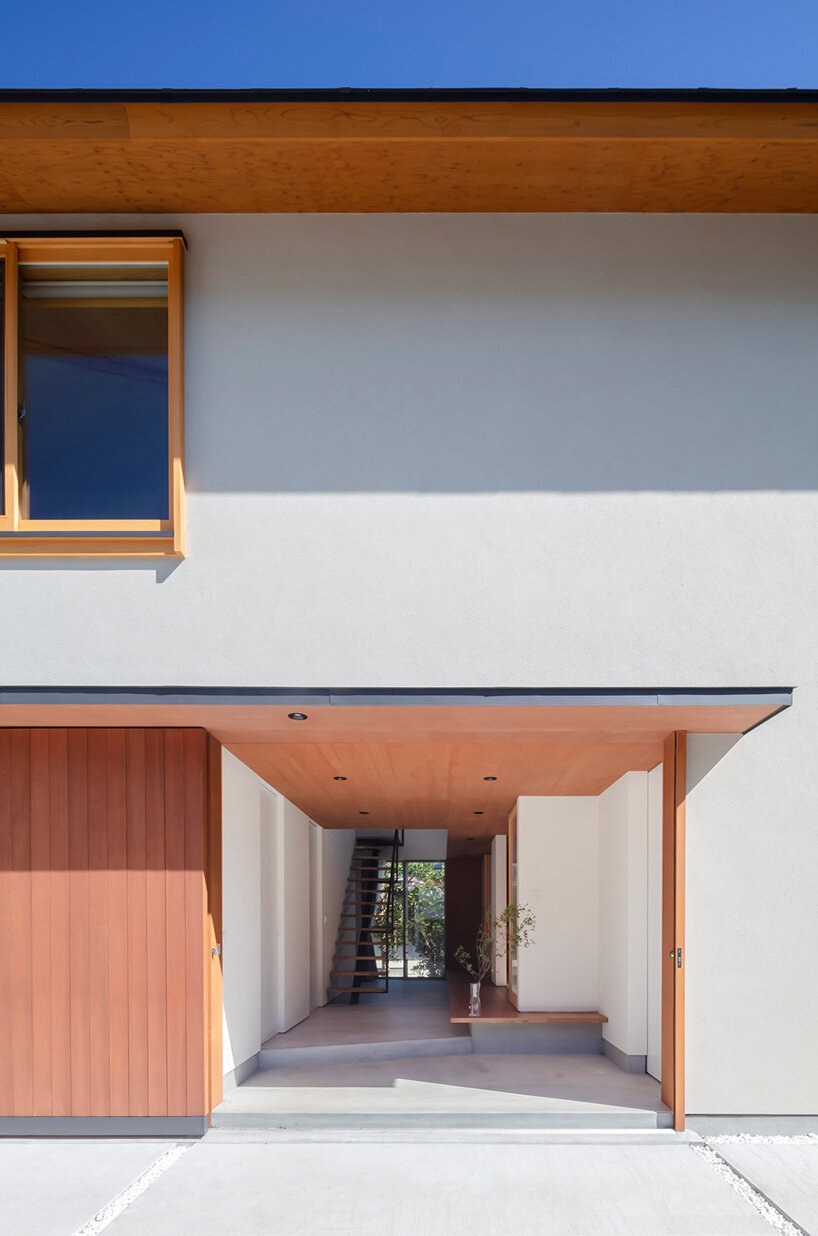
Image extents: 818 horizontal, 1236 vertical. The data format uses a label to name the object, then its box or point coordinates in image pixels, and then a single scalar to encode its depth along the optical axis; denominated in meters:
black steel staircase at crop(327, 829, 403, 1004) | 14.27
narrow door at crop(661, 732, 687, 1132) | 5.89
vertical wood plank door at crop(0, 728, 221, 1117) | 5.89
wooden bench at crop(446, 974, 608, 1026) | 9.05
